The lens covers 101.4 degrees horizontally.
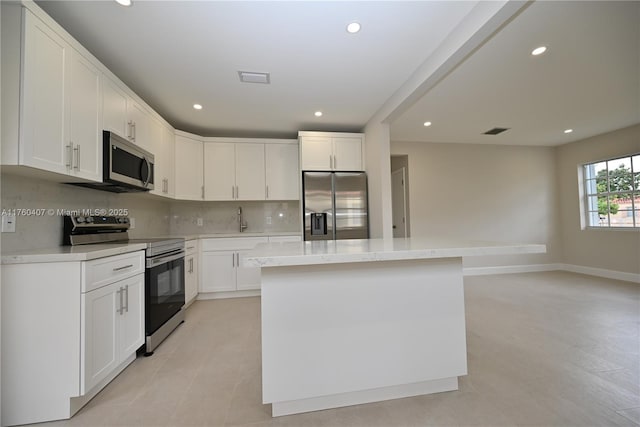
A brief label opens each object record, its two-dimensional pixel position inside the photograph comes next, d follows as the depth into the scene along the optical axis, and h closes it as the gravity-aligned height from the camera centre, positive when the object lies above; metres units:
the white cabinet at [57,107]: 1.45 +0.76
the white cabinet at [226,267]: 3.60 -0.62
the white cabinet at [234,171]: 3.89 +0.77
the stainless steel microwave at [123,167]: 2.05 +0.50
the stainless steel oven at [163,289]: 2.18 -0.61
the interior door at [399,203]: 5.00 +0.31
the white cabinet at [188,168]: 3.56 +0.77
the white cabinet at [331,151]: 3.76 +1.01
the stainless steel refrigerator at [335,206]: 3.62 +0.20
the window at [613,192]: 4.30 +0.39
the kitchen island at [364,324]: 1.43 -0.61
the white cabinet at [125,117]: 2.11 +0.99
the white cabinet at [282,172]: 4.04 +0.77
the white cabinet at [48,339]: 1.40 -0.63
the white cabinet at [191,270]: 3.16 -0.59
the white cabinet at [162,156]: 2.94 +0.82
